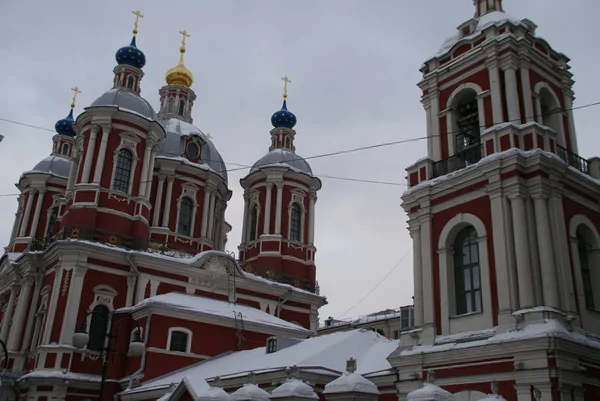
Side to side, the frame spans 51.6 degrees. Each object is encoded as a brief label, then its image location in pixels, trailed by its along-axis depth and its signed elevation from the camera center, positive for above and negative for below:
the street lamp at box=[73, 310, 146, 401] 13.96 +2.23
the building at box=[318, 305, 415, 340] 42.46 +9.17
